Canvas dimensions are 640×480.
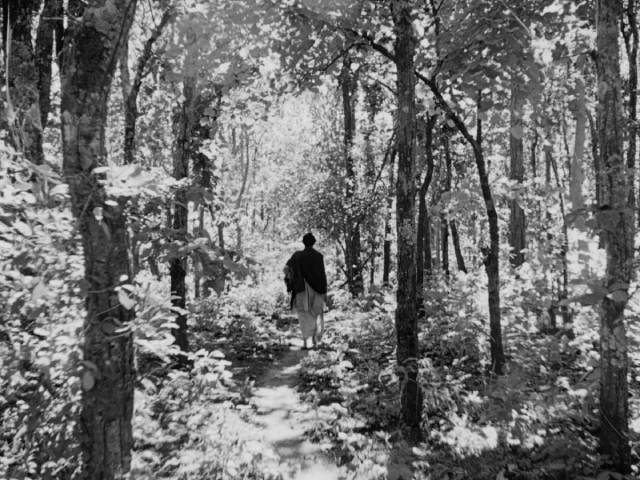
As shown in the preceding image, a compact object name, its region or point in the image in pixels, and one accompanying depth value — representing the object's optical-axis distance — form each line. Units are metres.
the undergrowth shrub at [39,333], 2.31
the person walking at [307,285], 8.64
